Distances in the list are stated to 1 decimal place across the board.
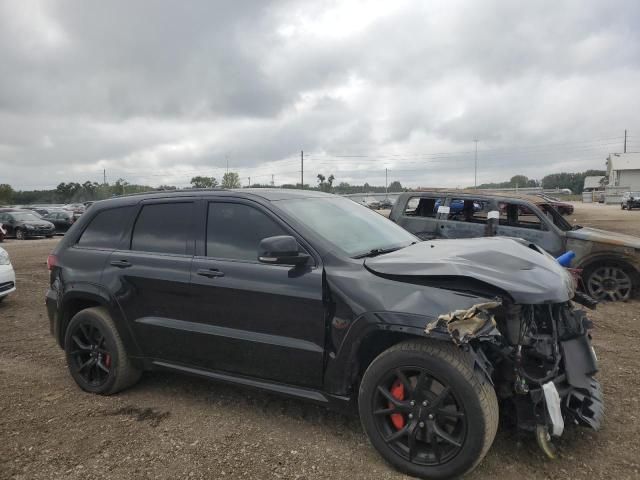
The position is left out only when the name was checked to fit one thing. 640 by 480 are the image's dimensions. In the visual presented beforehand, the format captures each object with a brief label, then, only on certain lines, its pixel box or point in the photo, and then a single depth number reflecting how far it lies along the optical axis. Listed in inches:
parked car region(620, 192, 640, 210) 1556.3
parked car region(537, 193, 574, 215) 1082.4
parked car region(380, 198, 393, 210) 2405.9
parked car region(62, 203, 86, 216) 1407.2
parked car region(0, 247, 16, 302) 283.2
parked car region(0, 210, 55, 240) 887.7
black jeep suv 106.7
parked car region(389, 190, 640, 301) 280.5
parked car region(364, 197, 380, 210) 2284.0
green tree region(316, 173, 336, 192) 3403.5
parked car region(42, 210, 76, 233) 1002.7
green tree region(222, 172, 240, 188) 2285.7
